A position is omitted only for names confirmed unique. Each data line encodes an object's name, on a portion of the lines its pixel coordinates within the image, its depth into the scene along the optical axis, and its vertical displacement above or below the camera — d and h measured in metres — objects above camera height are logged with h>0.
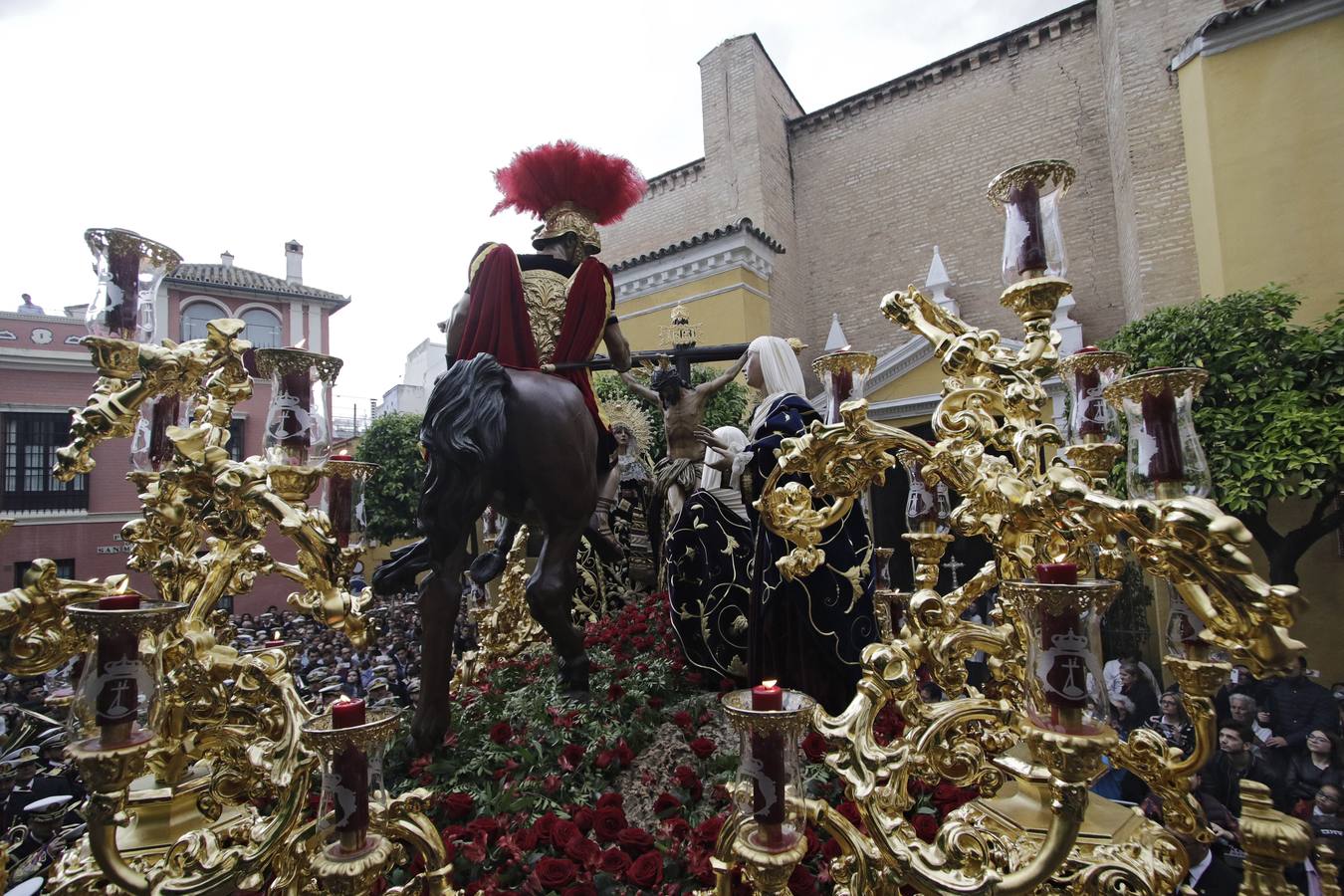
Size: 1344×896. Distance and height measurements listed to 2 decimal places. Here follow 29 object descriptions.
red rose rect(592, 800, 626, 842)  2.17 -1.08
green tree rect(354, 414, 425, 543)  15.80 +0.59
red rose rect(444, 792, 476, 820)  2.48 -1.13
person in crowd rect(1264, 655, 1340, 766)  3.93 -1.59
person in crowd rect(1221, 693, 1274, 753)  4.11 -1.57
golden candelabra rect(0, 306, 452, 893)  1.54 -0.45
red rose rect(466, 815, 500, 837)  2.26 -1.11
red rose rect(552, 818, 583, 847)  2.12 -1.08
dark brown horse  2.71 +0.05
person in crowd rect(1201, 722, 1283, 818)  3.43 -1.60
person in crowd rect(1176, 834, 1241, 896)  2.48 -1.58
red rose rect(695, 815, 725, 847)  2.03 -1.04
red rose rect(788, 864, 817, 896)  1.91 -1.14
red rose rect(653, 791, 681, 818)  2.44 -1.15
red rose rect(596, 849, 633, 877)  1.99 -1.10
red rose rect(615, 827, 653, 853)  2.10 -1.09
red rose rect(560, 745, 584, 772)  2.69 -1.07
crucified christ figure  4.94 +0.38
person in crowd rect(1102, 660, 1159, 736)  4.65 -1.73
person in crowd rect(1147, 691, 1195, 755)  3.55 -1.52
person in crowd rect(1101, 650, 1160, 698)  5.16 -1.65
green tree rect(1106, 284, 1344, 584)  5.88 +0.51
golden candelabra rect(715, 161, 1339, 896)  1.29 -0.40
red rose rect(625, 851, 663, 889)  1.91 -1.10
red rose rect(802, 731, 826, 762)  2.74 -1.09
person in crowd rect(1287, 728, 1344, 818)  3.58 -1.70
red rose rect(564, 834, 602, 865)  2.03 -1.09
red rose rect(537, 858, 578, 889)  1.94 -1.10
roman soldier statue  3.14 +1.06
